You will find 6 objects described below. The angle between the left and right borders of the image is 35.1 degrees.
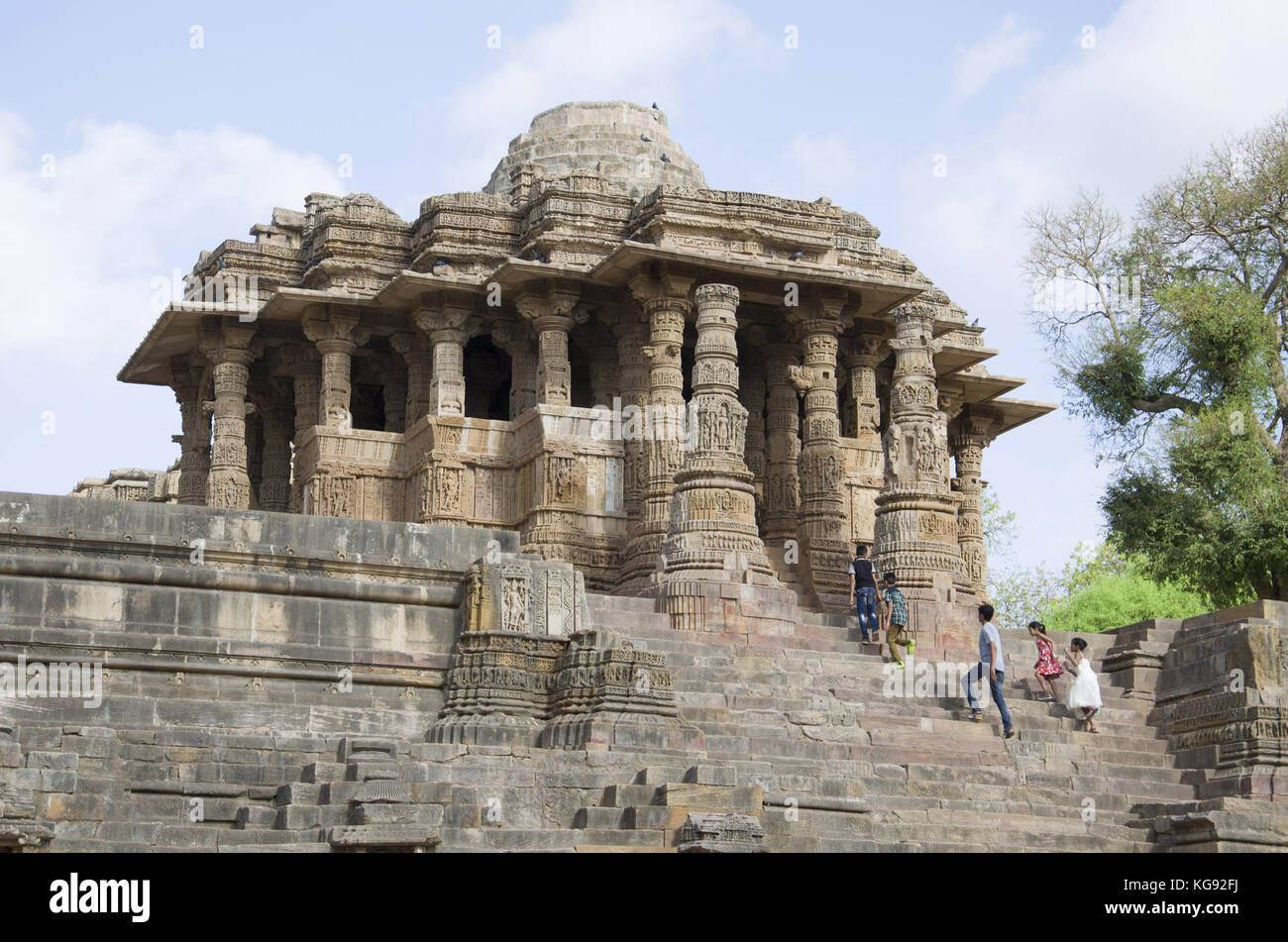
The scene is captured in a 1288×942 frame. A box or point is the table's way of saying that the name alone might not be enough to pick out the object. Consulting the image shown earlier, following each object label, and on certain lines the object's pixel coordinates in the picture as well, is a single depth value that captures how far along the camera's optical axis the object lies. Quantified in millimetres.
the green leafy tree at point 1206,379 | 27953
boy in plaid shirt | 23000
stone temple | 17250
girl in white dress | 22203
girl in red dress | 23062
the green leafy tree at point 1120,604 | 41094
